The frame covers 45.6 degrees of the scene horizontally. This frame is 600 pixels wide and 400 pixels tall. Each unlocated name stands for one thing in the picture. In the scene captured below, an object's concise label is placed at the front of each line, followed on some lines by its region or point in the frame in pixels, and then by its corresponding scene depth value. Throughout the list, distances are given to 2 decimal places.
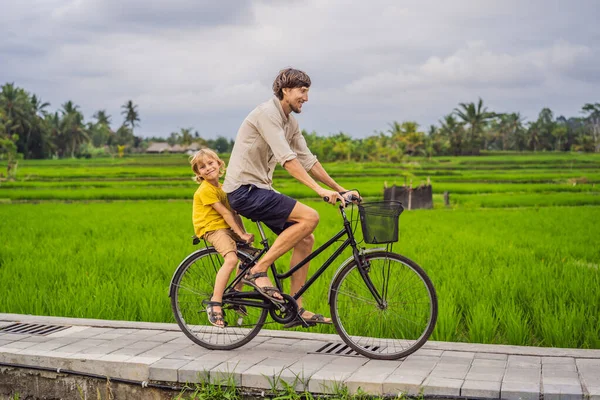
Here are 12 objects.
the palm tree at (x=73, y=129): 76.50
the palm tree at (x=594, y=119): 50.69
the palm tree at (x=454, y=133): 66.88
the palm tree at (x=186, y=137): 84.62
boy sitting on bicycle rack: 4.17
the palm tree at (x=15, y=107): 61.93
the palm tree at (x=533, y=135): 64.81
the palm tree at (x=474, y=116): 73.94
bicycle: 3.88
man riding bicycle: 3.85
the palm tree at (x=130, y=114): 101.56
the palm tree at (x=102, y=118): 106.81
